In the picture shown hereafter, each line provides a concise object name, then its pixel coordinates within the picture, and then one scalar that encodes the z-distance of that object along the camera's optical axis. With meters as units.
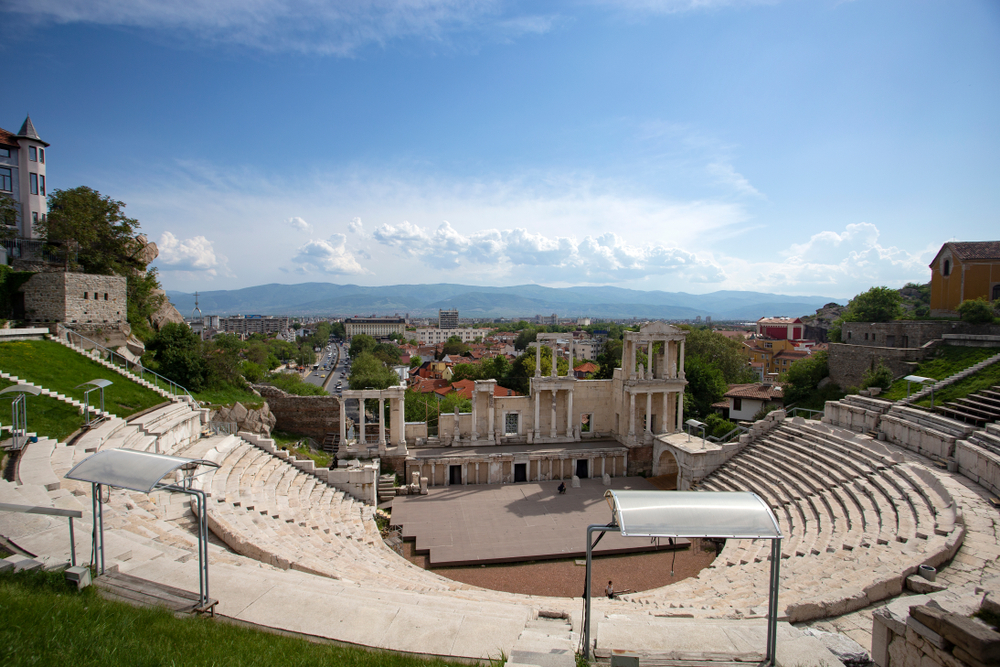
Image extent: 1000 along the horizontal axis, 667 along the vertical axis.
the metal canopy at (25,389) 12.80
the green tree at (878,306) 37.28
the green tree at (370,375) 47.41
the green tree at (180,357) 25.84
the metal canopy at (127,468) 6.54
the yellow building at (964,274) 31.97
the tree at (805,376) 33.56
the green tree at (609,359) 44.44
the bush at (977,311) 28.16
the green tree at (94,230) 27.80
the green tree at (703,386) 36.69
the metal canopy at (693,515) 5.72
